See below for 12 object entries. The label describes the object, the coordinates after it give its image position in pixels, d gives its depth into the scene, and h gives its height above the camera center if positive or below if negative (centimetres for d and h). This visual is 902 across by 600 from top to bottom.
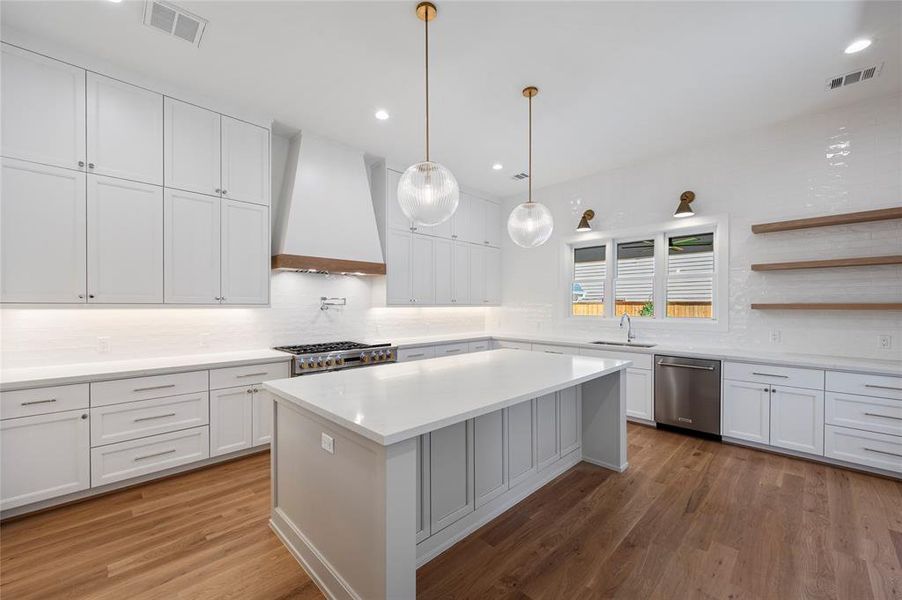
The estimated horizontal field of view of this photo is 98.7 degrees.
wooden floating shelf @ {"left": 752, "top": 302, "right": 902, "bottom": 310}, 307 -6
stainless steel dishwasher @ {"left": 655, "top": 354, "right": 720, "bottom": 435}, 368 -93
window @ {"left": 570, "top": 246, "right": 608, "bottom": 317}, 517 +23
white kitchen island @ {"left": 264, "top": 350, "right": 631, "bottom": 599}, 151 -83
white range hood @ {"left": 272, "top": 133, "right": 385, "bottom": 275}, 379 +87
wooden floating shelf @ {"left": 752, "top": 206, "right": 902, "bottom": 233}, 308 +68
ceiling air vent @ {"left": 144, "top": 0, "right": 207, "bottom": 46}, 224 +166
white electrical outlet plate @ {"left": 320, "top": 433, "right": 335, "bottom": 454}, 174 -67
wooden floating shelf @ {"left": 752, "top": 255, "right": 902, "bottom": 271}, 304 +31
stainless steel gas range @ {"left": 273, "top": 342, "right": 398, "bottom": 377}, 348 -59
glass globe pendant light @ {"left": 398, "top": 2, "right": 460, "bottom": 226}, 223 +63
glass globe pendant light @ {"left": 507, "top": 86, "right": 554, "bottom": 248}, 290 +56
